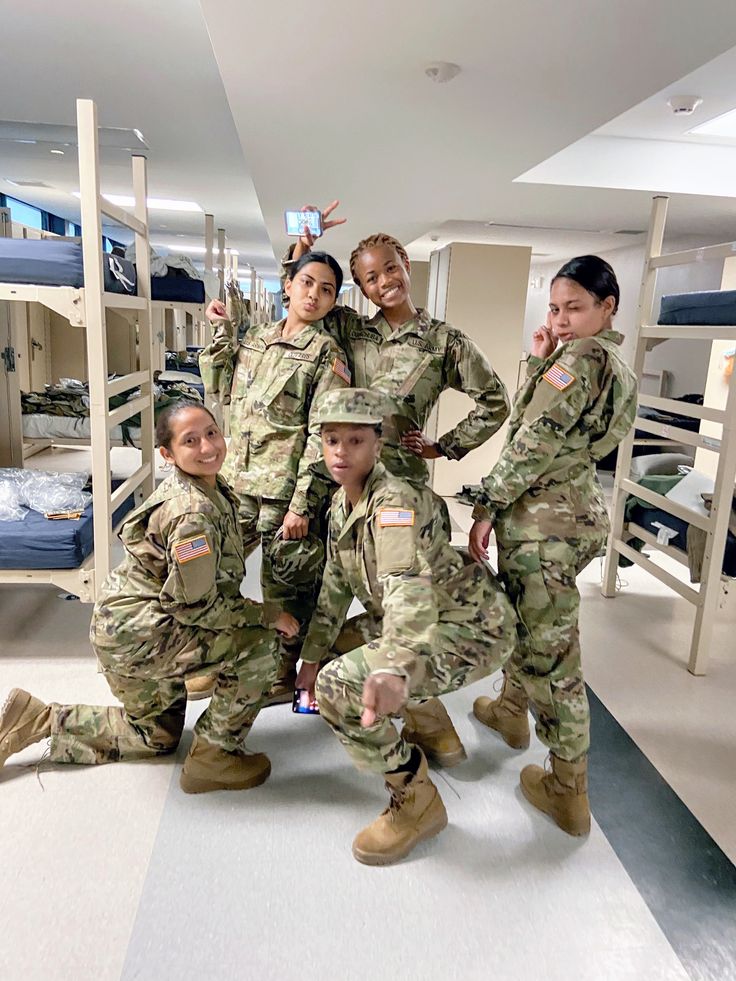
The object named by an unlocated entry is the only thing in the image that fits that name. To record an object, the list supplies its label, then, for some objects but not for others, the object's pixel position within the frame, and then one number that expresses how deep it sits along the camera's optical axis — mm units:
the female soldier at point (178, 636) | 2078
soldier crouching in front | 1761
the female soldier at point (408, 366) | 2404
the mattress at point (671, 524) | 3170
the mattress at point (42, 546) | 2805
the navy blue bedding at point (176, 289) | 5195
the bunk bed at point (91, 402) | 2625
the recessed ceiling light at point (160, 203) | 8609
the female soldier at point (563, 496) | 1988
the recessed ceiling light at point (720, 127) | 4752
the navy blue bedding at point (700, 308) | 3080
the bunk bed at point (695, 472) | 3002
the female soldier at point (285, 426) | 2441
